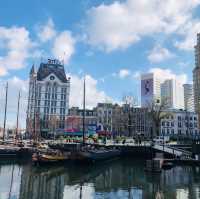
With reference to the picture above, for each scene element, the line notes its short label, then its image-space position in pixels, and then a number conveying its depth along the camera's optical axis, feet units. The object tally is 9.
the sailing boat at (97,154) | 154.43
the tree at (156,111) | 254.90
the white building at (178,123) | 402.09
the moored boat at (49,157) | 147.54
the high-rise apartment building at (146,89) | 442.83
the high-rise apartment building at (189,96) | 544.17
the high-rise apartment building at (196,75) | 401.08
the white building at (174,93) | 639.76
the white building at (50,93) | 478.59
